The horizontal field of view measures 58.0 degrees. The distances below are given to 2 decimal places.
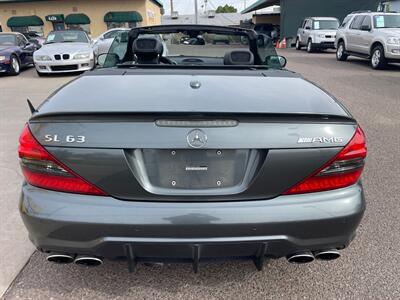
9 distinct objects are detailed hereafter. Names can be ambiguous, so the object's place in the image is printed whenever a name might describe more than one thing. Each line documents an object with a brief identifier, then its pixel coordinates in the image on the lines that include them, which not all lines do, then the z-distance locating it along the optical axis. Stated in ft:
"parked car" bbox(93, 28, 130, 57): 48.98
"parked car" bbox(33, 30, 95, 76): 39.27
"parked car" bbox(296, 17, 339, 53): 67.26
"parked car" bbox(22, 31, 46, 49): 61.77
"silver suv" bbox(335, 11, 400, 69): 40.16
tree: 305.53
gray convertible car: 6.15
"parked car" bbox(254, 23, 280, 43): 109.79
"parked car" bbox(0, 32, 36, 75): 41.16
